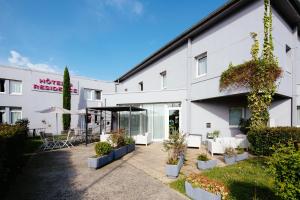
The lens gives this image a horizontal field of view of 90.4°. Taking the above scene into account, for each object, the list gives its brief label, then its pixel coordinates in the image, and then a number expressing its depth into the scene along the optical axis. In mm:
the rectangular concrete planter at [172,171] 4980
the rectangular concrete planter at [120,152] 7027
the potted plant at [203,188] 3349
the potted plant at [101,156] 5808
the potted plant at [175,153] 5012
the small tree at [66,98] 16071
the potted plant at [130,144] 8352
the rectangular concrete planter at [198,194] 3349
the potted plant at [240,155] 6321
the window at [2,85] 14233
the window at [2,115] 14082
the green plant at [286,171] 2374
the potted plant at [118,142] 7444
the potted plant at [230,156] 6116
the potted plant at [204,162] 5573
